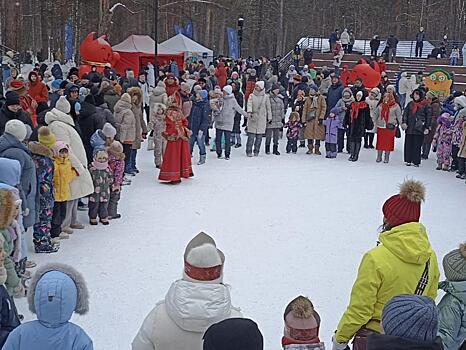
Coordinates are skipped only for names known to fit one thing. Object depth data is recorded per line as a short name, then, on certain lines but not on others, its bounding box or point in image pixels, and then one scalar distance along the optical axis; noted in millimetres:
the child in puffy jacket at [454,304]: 3344
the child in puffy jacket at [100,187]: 7211
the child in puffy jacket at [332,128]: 12367
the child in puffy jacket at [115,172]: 7453
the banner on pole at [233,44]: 29594
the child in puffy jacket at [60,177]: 6500
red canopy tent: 22938
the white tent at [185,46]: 24484
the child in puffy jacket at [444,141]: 11477
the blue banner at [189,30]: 30969
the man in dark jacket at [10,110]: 7102
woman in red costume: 9555
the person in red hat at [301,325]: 3049
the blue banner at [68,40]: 29903
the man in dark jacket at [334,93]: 12711
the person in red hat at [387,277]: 3268
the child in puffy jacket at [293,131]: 12734
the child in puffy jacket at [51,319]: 2582
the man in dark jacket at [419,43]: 31650
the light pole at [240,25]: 24180
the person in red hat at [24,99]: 8938
